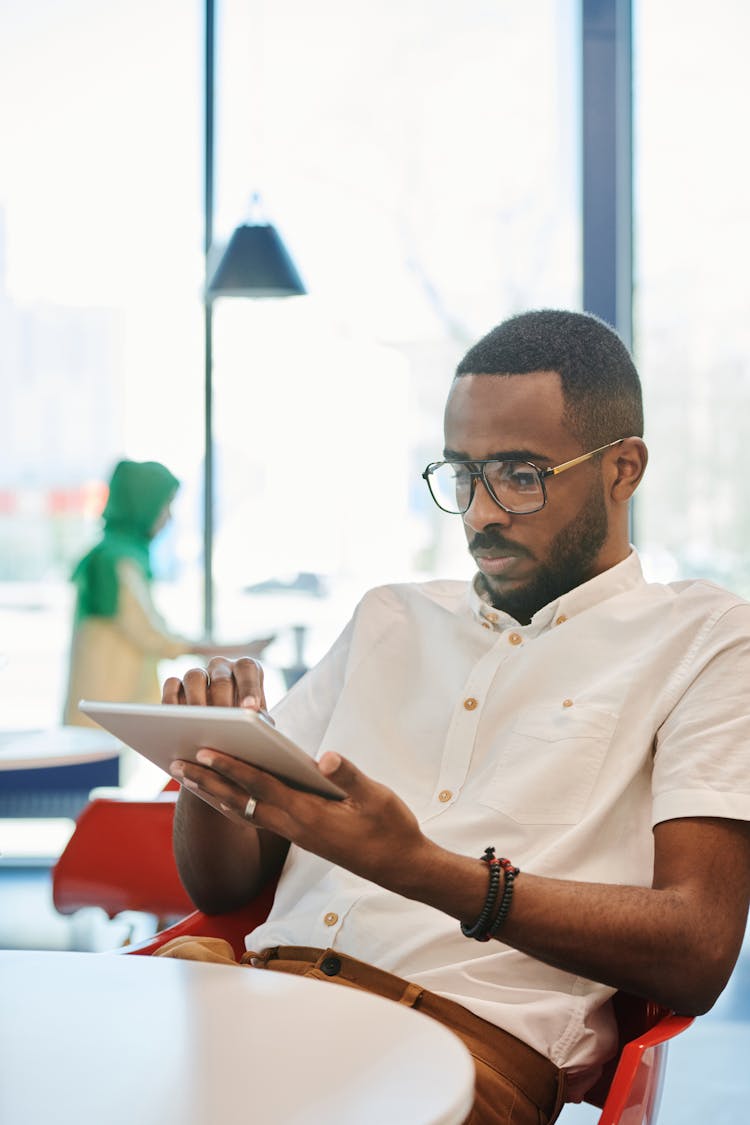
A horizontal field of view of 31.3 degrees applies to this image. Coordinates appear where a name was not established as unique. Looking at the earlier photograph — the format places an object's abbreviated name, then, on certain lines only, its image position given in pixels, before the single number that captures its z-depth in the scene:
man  1.45
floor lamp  4.75
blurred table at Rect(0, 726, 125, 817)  3.26
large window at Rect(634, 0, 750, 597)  5.03
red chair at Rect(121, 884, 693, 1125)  1.36
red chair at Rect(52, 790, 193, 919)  2.33
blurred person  4.91
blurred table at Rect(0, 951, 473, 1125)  1.02
